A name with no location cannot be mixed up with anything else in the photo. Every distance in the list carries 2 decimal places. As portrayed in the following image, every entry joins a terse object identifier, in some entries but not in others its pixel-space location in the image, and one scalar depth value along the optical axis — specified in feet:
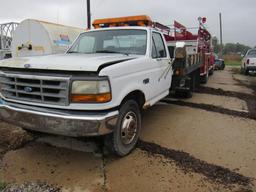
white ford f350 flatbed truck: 8.37
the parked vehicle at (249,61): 41.67
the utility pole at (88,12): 40.45
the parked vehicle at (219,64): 61.83
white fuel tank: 23.31
